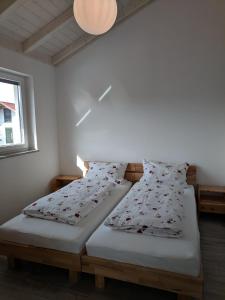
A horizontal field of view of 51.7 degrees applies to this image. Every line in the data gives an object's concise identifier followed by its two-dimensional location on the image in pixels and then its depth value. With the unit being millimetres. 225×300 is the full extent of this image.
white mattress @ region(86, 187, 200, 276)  1598
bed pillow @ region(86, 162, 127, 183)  3269
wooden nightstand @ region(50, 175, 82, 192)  3684
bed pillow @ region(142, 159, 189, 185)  2984
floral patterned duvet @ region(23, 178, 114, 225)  2143
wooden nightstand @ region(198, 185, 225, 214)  2928
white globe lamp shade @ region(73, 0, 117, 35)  1855
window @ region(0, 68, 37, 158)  2902
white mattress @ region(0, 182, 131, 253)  1877
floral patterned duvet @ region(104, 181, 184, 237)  1858
